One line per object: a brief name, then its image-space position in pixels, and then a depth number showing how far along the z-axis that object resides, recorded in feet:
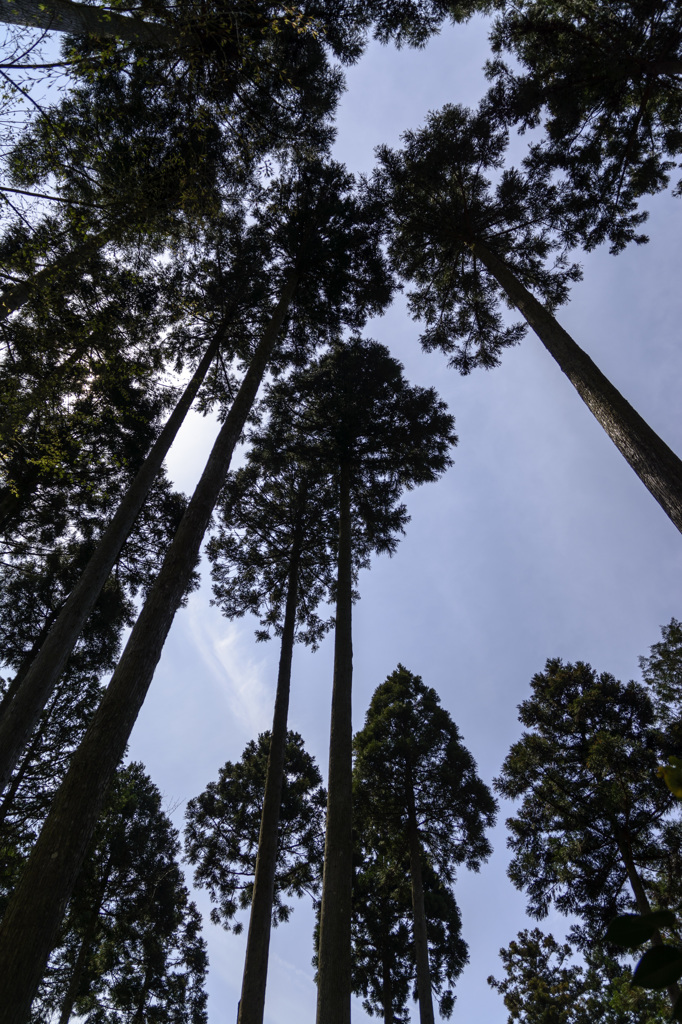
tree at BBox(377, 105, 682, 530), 36.22
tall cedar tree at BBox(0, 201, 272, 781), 27.43
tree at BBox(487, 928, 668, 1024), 51.24
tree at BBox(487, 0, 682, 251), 29.32
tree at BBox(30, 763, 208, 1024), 41.37
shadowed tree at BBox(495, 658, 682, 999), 36.94
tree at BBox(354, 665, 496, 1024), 46.09
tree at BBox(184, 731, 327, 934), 45.80
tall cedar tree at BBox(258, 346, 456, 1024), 42.63
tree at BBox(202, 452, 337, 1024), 45.65
